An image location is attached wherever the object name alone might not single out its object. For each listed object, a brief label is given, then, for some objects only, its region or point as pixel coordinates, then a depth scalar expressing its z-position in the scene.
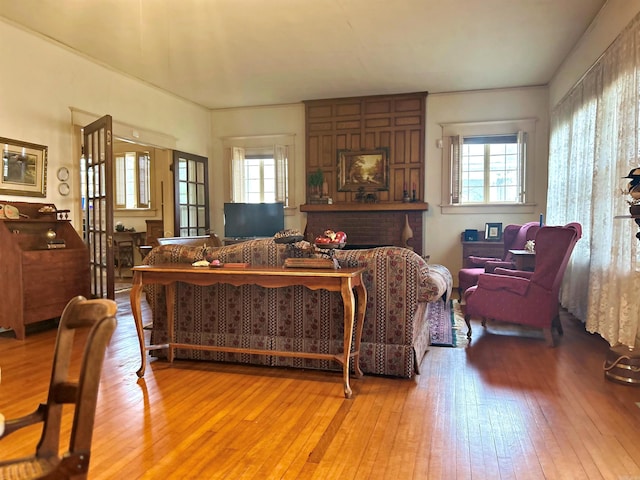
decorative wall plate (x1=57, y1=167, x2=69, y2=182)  5.21
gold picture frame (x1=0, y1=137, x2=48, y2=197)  4.57
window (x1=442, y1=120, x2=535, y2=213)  7.03
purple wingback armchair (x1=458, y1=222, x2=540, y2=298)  5.46
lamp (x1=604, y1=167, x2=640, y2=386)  2.91
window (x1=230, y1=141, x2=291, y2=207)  8.16
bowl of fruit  2.98
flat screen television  7.83
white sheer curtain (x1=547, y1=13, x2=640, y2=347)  3.35
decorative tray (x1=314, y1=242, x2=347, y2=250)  2.98
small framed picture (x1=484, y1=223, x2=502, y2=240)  6.96
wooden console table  2.75
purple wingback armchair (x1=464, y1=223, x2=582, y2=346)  3.74
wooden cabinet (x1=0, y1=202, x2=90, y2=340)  4.25
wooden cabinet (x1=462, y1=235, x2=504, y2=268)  6.83
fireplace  7.27
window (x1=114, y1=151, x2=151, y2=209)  8.95
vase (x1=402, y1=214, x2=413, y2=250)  7.18
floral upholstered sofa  3.06
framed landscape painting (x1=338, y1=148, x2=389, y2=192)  7.52
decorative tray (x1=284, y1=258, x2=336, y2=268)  2.90
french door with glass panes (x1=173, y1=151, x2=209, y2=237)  7.30
